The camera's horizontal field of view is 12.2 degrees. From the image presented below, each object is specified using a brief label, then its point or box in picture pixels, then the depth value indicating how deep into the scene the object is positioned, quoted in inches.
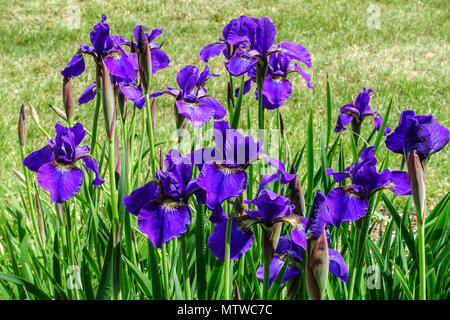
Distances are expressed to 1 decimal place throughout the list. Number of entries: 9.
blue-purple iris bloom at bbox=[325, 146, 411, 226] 74.9
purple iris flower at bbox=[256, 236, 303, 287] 75.1
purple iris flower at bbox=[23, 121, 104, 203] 76.0
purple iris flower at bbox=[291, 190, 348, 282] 70.8
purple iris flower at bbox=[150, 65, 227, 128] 80.3
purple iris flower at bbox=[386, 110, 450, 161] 73.5
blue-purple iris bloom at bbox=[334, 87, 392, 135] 88.0
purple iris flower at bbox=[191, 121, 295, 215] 72.2
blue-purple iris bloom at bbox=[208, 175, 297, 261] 72.4
